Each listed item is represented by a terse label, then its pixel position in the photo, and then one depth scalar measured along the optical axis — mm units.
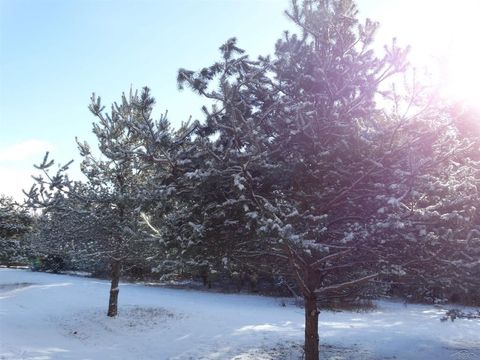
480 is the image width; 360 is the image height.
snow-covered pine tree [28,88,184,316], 12359
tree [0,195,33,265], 21422
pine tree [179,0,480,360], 6285
